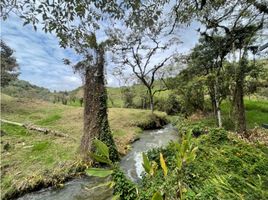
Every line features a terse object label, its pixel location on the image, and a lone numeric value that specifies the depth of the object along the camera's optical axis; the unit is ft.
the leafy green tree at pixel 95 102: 20.49
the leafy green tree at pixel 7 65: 44.28
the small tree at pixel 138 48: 45.05
